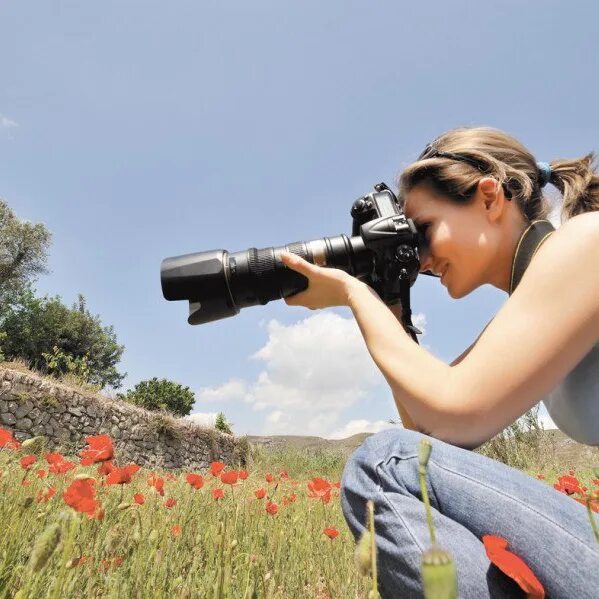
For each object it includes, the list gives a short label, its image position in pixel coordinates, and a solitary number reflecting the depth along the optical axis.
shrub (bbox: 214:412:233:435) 15.06
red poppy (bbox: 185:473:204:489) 1.73
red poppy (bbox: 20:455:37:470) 1.48
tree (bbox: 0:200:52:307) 19.47
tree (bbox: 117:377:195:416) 19.50
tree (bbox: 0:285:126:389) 19.03
